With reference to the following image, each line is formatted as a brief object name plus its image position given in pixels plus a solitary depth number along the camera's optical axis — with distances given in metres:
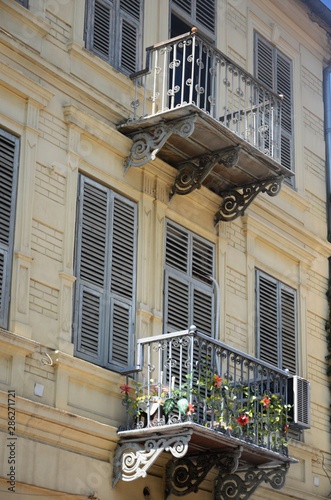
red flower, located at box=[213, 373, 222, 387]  12.85
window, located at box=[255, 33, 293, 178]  17.84
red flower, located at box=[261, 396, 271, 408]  13.46
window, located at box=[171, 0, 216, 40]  16.25
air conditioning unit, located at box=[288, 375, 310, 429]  14.69
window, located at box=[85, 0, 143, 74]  14.58
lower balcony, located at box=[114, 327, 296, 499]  12.56
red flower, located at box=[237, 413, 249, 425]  13.02
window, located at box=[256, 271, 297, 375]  16.14
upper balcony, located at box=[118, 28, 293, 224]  14.07
